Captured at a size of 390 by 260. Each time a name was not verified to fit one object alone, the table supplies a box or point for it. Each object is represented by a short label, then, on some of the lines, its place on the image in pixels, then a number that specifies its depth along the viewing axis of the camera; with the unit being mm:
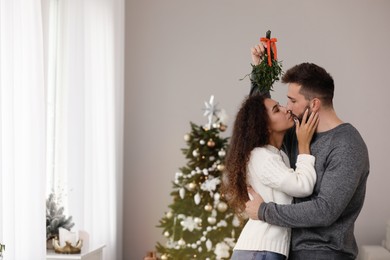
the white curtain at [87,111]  6504
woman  3564
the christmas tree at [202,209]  6844
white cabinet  5570
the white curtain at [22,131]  4473
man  3480
